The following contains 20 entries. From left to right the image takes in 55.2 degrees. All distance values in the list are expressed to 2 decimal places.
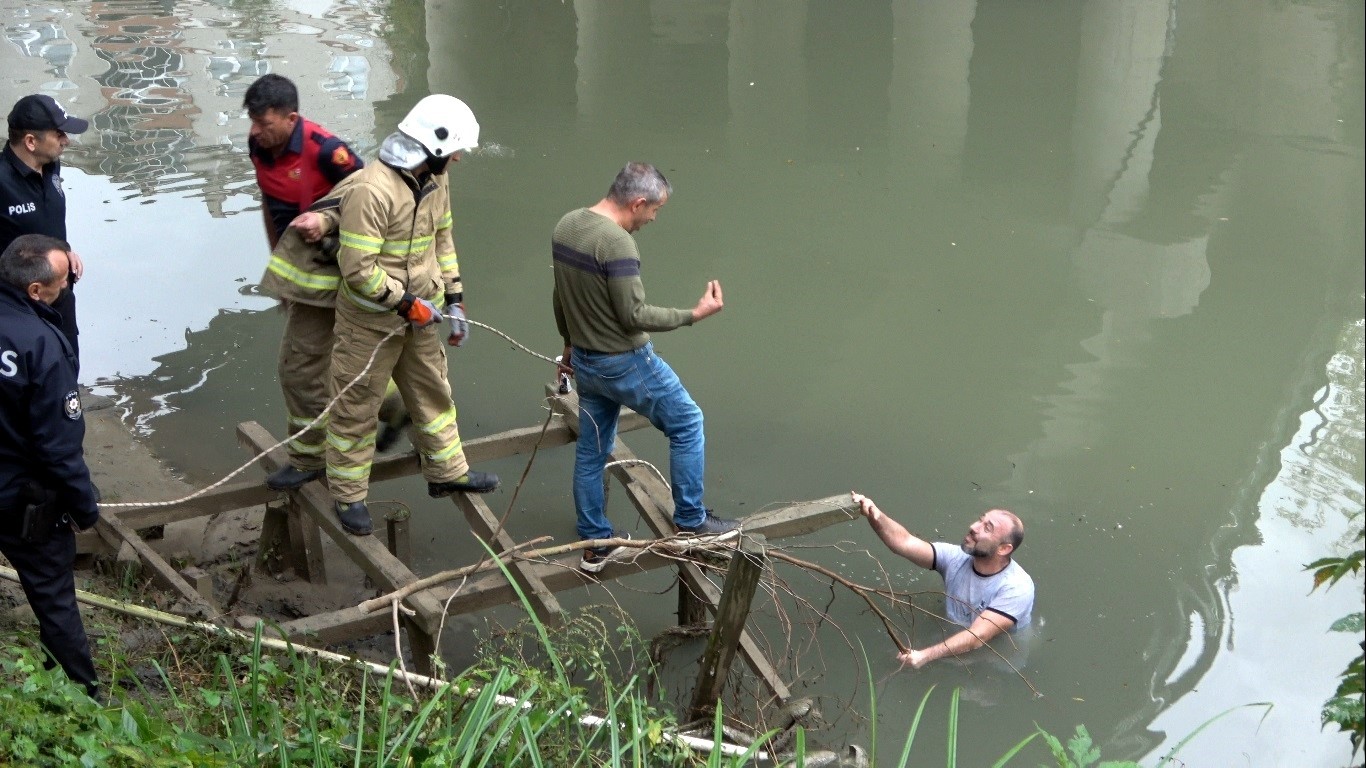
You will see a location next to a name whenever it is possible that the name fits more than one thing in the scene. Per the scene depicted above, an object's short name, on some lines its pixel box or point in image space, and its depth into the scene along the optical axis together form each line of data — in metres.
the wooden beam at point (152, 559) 5.10
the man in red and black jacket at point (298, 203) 5.42
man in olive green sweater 5.05
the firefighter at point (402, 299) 4.97
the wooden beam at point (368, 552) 4.86
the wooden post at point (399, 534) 6.02
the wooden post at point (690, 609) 5.59
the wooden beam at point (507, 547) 4.95
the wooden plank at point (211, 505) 5.69
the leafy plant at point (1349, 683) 2.52
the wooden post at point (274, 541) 6.06
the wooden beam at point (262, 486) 5.69
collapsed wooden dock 4.84
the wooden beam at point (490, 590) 4.89
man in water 5.63
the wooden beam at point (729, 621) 4.44
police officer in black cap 5.60
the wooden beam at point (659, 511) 4.93
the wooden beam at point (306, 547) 6.02
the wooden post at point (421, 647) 5.02
